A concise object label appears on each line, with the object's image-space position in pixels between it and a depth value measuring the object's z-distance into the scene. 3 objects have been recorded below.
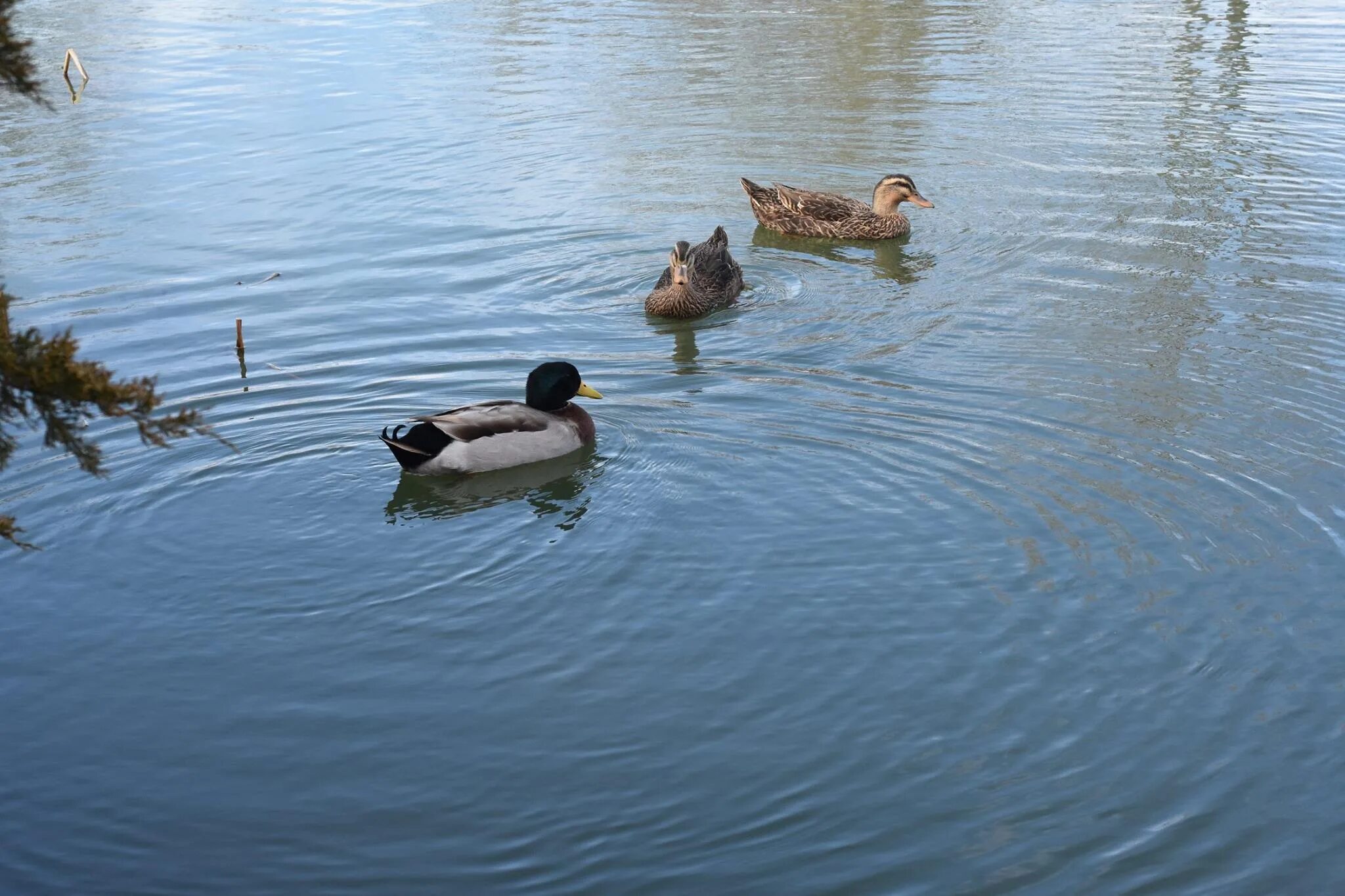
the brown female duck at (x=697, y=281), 12.73
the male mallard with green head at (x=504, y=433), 9.71
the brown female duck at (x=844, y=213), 15.19
